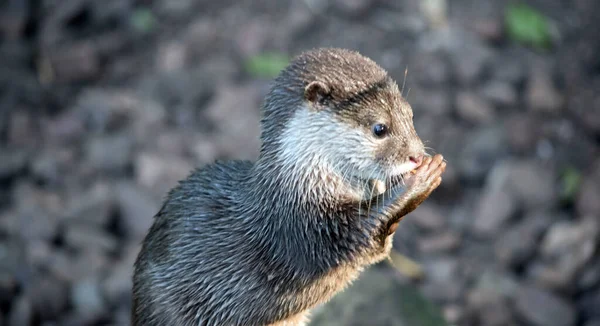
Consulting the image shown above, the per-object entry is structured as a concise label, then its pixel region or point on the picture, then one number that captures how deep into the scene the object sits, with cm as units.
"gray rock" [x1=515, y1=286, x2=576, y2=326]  823
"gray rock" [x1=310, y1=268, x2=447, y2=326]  696
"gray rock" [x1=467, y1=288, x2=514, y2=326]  836
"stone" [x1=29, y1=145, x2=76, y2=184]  969
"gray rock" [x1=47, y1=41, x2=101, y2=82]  1118
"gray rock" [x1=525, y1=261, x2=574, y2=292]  852
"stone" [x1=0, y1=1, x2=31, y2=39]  1146
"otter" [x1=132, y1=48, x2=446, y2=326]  516
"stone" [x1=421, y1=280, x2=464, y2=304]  862
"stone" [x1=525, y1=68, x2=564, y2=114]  1050
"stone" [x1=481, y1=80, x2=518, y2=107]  1066
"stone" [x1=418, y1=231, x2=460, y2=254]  913
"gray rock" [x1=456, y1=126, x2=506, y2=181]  997
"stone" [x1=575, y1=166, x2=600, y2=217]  899
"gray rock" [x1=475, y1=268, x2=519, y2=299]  850
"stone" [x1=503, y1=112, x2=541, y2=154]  1018
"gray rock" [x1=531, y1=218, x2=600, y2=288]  852
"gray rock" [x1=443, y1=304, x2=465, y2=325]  840
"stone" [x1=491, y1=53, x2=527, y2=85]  1095
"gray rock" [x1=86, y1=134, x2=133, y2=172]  994
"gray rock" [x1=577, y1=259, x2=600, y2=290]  831
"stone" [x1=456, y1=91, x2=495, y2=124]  1049
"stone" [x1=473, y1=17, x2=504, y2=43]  1150
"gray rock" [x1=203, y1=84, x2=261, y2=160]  1014
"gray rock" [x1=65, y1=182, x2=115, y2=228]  902
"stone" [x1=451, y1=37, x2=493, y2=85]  1095
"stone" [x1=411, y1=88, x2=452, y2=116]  1049
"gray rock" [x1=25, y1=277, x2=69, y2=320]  799
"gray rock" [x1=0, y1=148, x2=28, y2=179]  958
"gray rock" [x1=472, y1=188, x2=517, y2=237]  931
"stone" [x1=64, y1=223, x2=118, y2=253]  866
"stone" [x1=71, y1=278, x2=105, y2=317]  812
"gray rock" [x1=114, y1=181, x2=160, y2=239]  911
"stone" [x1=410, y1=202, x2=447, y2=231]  939
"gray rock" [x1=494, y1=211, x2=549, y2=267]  895
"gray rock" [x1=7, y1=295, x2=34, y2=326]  784
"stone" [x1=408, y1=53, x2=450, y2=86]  1089
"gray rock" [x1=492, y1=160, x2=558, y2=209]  945
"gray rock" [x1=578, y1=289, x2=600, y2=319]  810
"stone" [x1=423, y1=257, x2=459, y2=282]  886
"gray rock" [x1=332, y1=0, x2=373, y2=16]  1180
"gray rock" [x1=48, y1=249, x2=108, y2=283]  840
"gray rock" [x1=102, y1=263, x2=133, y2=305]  834
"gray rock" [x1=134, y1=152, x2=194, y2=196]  957
